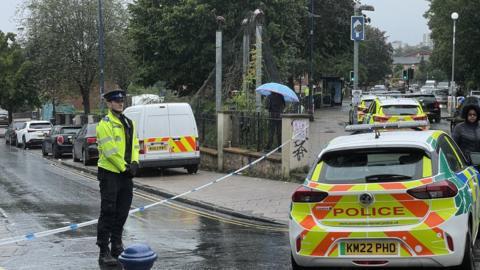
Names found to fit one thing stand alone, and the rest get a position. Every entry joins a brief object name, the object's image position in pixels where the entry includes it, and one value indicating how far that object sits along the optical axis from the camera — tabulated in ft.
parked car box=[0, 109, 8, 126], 243.58
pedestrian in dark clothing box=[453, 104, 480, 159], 30.45
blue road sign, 55.06
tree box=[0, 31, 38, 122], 177.47
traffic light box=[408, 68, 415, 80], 136.46
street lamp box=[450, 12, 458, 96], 142.51
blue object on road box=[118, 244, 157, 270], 13.65
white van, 58.39
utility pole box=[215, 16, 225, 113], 67.82
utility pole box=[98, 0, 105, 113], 109.71
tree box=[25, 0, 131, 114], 137.18
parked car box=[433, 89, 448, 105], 195.60
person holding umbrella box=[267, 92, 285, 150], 54.49
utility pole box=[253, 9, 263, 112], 65.77
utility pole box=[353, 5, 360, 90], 56.54
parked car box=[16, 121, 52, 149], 122.11
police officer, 23.41
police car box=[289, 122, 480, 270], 18.61
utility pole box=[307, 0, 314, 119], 124.49
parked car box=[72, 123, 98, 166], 74.38
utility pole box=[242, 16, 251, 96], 70.28
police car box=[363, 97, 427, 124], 72.28
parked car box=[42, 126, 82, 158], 93.15
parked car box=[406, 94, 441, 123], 114.52
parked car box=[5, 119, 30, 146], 132.57
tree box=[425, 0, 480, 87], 168.96
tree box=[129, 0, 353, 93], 93.91
